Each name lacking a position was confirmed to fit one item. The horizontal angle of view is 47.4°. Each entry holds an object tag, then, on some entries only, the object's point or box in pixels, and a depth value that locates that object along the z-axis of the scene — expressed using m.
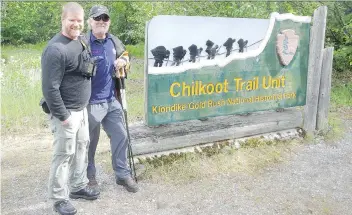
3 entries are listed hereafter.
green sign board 4.52
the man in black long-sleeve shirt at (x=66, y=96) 3.12
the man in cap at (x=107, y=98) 3.67
